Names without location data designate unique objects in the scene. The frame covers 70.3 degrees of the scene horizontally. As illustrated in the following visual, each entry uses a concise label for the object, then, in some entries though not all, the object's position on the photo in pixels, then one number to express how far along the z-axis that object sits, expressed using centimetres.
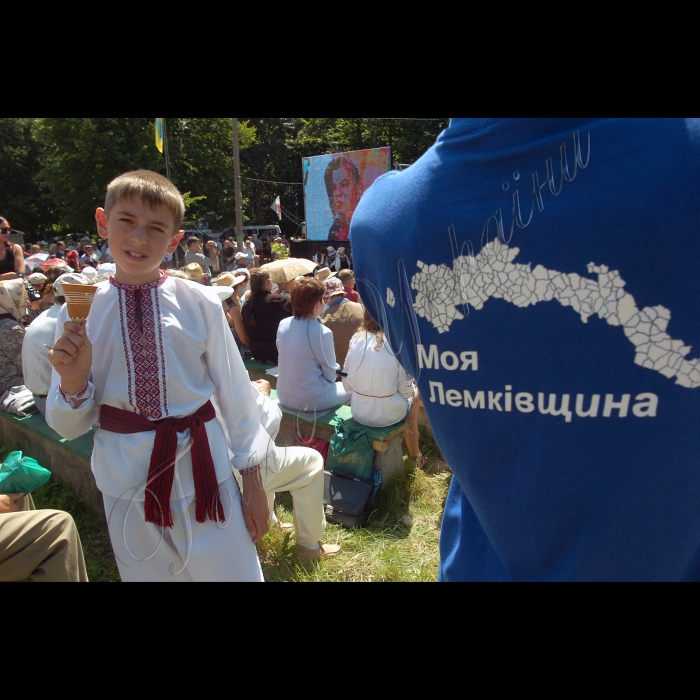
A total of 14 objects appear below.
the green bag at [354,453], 352
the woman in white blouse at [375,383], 361
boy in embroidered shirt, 144
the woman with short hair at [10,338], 435
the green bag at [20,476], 234
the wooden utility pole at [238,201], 1138
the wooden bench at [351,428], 360
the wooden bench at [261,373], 530
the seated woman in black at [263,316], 538
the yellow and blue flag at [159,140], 974
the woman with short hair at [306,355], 385
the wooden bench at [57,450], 337
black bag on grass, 332
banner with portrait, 1552
